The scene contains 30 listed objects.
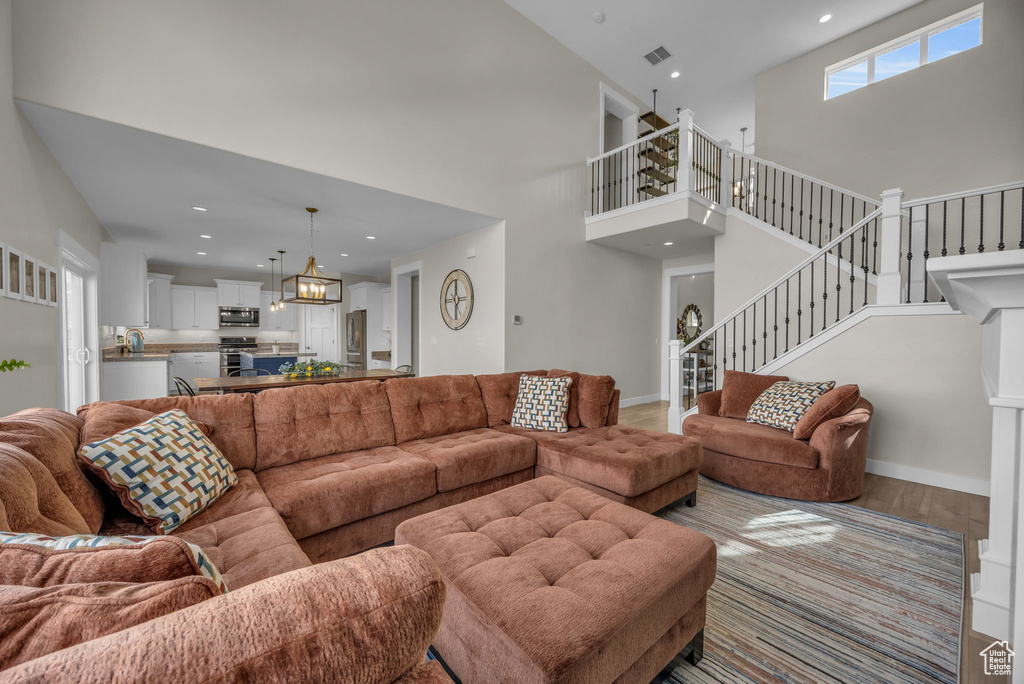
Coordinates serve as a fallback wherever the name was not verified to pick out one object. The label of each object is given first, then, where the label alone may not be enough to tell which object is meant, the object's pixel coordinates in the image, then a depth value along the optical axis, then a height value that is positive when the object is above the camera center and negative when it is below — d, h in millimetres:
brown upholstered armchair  2801 -884
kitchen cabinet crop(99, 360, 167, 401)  4941 -583
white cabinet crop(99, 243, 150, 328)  5012 +584
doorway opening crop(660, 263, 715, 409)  9336 +840
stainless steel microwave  8508 +331
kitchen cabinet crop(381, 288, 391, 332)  8938 +519
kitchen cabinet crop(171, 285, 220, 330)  7934 +476
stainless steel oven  8523 -372
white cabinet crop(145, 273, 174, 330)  7562 +570
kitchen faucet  6291 -87
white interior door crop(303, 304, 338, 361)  9656 +28
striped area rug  1486 -1176
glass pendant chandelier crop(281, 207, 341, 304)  4703 +530
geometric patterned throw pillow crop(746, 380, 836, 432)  3166 -547
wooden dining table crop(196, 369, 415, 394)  3592 -463
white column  1053 -187
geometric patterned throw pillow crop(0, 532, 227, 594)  628 -333
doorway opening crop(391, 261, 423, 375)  7215 +280
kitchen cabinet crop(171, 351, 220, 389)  7977 -629
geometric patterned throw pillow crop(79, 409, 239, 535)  1471 -525
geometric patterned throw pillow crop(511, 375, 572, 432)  3107 -550
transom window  4582 +3380
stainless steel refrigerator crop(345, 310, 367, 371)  9086 -127
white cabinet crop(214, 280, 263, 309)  8461 +815
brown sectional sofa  1290 -711
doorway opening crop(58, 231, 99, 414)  4074 +29
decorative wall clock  5332 +451
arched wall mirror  9125 +241
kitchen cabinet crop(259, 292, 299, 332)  9117 +346
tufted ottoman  1034 -736
